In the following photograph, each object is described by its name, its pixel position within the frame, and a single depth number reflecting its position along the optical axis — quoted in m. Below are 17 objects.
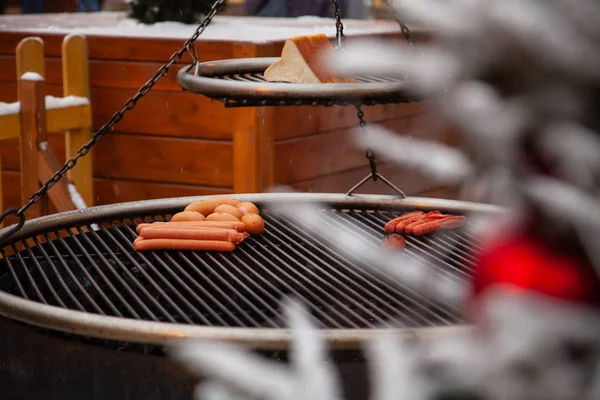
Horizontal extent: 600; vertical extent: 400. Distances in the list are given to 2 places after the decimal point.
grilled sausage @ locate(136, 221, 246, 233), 2.10
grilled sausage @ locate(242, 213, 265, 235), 2.18
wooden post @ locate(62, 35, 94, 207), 3.73
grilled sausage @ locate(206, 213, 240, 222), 2.19
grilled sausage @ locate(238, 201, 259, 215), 2.29
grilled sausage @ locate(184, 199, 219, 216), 2.31
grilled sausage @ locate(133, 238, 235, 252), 2.04
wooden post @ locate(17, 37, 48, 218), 3.39
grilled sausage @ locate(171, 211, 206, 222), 2.21
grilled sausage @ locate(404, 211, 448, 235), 2.21
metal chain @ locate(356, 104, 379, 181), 2.48
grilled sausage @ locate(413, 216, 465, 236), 2.20
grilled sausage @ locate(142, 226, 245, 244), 2.05
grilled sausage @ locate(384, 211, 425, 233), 2.24
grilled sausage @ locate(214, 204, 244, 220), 2.25
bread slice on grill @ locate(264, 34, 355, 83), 2.02
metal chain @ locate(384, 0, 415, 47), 1.91
